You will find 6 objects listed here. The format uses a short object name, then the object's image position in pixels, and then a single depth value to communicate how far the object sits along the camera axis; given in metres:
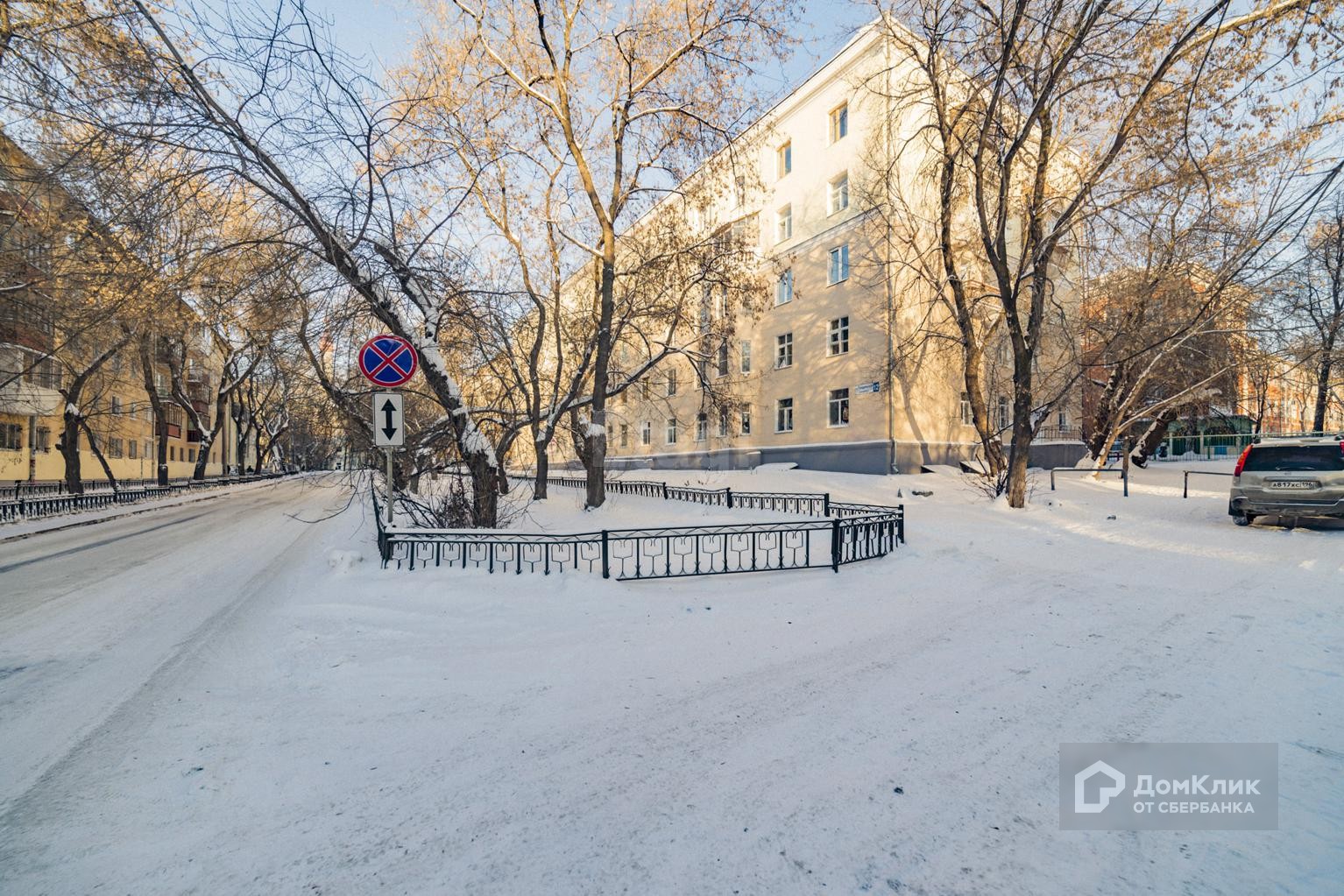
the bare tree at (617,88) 12.38
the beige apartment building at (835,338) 20.50
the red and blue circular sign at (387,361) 6.62
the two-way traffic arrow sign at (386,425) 6.81
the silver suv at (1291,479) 9.50
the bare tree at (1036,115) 9.43
